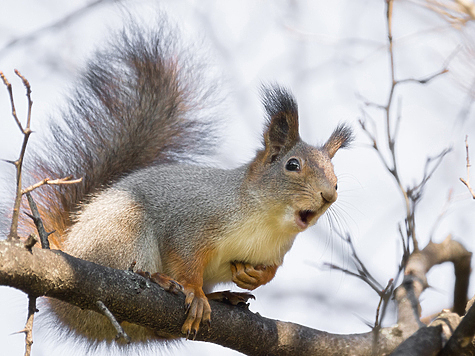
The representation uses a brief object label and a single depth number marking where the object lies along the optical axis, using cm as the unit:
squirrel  374
